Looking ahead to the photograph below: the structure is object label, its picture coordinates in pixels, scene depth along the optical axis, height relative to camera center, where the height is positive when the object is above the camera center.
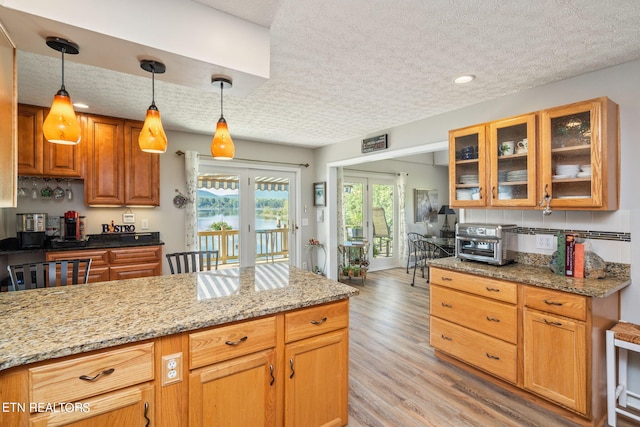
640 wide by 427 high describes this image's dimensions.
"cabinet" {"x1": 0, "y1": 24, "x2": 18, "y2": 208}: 1.38 +0.46
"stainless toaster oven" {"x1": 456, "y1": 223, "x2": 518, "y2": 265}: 2.54 -0.27
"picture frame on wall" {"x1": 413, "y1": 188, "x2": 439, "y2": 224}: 6.87 +0.17
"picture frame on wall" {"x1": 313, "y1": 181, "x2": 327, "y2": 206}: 5.34 +0.37
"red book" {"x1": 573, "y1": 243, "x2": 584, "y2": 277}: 2.17 -0.36
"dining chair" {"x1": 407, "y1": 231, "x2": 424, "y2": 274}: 6.01 -0.66
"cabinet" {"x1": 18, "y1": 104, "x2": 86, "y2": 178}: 3.13 +0.70
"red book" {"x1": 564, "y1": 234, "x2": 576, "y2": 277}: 2.21 -0.32
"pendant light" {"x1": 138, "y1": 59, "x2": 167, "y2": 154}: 1.62 +0.47
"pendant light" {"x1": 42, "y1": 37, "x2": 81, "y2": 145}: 1.36 +0.45
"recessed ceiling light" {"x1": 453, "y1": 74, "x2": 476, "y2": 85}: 2.40 +1.11
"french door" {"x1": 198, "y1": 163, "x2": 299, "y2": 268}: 4.62 +0.00
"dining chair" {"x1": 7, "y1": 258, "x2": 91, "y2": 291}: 1.91 -0.39
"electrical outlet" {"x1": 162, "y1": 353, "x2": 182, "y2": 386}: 1.28 -0.67
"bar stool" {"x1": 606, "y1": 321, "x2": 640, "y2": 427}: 1.86 -0.89
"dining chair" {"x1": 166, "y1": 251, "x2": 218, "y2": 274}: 2.52 -0.40
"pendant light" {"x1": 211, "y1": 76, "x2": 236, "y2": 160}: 1.85 +0.46
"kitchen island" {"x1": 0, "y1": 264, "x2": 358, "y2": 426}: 1.09 -0.60
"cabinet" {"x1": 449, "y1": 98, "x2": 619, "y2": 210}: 2.08 +0.43
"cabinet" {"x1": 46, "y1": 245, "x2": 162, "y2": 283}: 3.23 -0.54
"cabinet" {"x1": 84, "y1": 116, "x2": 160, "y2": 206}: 3.50 +0.60
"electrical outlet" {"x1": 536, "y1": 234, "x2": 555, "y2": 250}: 2.54 -0.25
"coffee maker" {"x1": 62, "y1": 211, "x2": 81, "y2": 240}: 3.43 -0.12
